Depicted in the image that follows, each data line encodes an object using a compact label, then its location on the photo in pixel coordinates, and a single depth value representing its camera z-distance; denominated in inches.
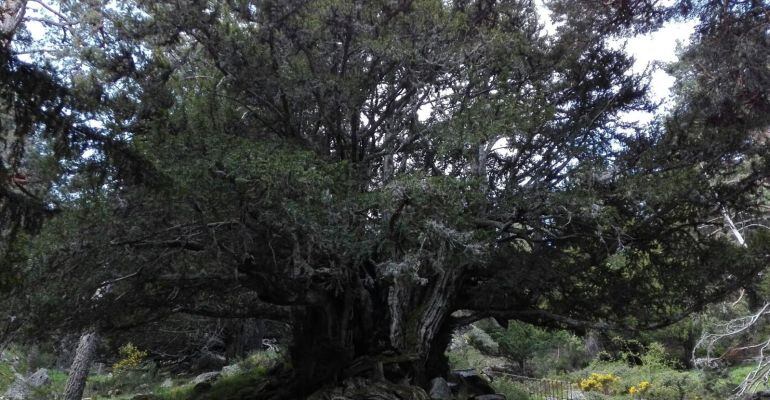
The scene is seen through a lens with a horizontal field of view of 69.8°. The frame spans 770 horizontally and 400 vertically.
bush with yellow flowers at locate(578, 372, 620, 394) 592.1
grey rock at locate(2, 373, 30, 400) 434.6
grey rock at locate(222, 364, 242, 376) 551.2
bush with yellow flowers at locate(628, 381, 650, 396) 557.9
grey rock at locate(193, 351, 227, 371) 665.6
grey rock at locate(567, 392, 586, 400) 528.4
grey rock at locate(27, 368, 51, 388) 522.4
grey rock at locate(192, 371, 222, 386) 537.2
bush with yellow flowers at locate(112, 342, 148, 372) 531.2
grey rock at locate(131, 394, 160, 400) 422.6
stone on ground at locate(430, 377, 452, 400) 360.8
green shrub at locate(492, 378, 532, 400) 476.9
